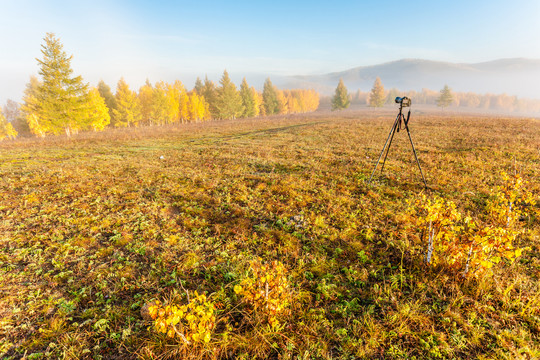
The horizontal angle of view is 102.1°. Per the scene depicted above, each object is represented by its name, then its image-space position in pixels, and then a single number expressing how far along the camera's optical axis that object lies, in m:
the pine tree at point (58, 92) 28.62
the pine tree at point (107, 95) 53.00
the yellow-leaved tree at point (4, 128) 45.84
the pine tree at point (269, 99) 76.81
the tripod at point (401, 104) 7.01
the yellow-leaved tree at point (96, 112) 32.53
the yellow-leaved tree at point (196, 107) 56.31
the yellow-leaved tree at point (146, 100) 52.44
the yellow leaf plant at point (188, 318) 2.78
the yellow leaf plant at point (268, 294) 3.62
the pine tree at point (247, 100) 69.06
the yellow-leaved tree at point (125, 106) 46.44
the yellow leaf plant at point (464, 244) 3.70
